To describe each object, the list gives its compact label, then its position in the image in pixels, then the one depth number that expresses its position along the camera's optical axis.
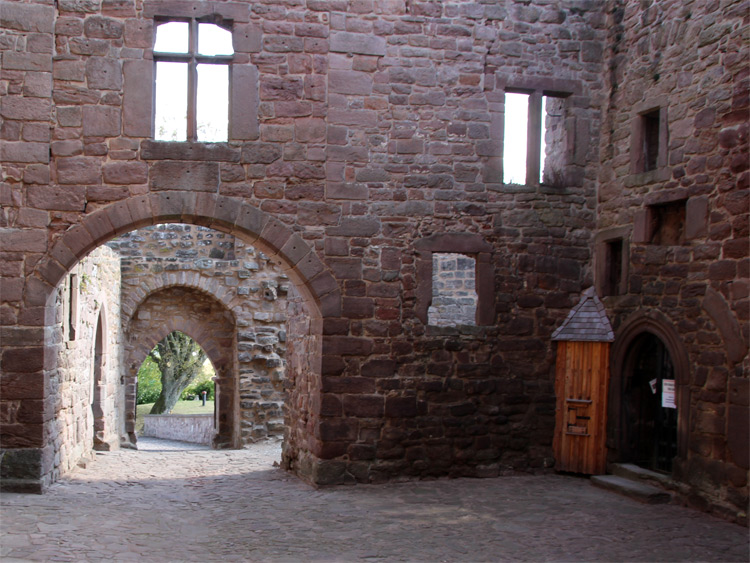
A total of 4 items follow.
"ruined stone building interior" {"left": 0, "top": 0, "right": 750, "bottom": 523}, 7.22
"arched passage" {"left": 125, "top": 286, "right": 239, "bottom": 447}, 13.88
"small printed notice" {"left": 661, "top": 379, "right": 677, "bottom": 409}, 7.53
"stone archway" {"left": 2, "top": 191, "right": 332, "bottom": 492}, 7.34
